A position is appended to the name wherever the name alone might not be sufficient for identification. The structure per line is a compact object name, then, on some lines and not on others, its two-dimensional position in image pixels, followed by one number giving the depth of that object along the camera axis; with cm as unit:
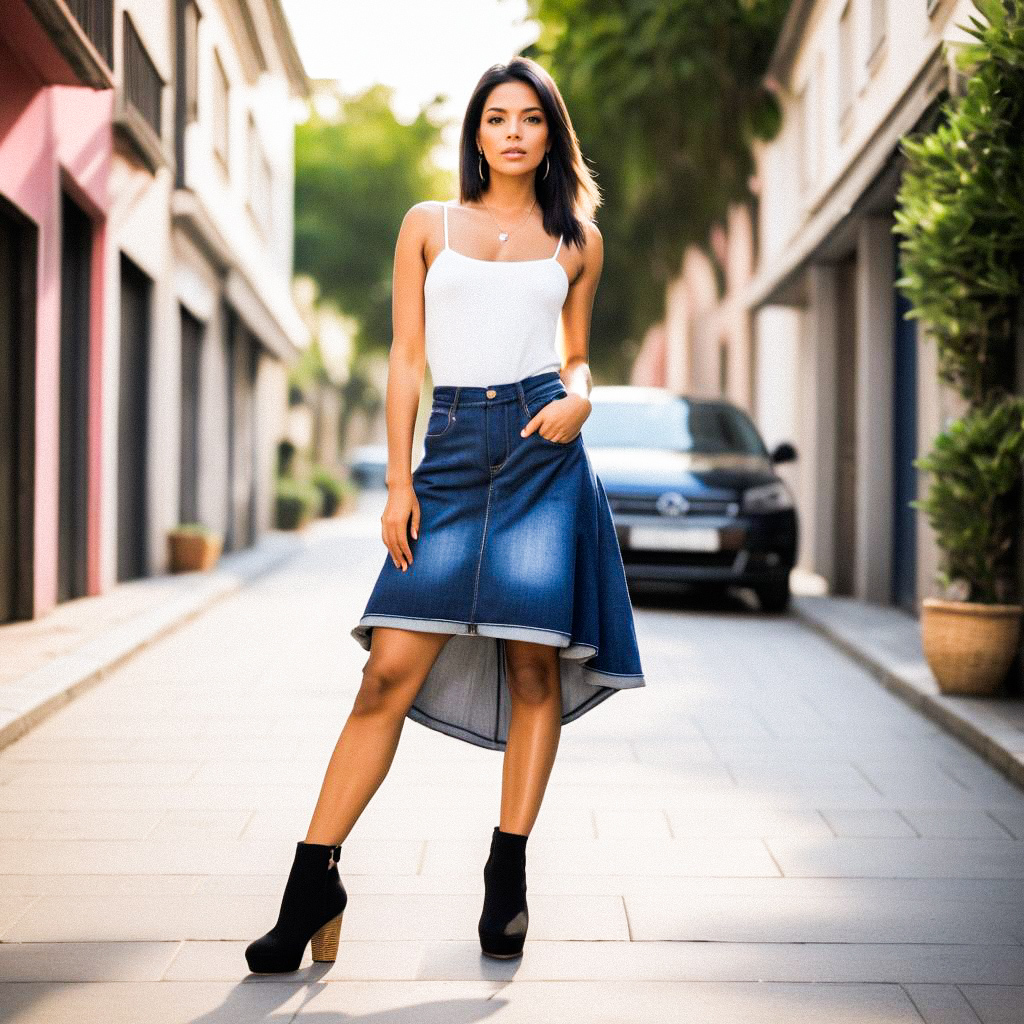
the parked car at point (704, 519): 1089
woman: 320
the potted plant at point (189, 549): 1398
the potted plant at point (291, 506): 2459
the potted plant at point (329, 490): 3141
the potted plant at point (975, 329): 636
